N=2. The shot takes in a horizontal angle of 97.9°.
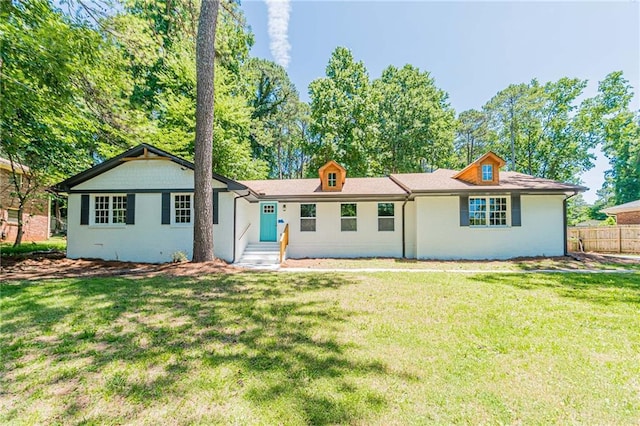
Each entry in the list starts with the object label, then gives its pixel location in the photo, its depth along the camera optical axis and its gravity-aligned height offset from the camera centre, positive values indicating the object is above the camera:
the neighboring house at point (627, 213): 19.67 +0.41
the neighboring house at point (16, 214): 16.74 +0.48
